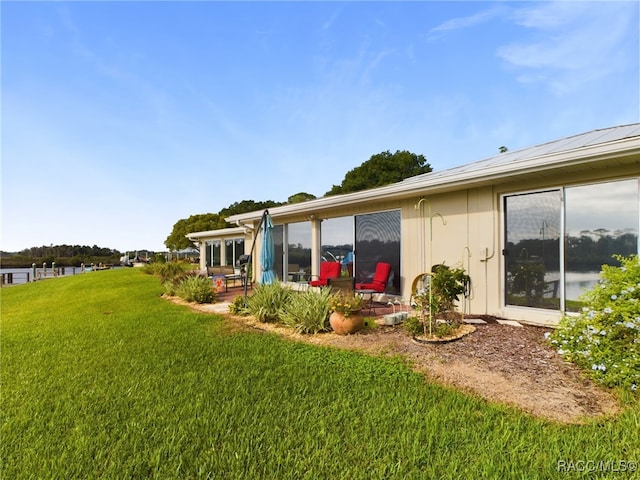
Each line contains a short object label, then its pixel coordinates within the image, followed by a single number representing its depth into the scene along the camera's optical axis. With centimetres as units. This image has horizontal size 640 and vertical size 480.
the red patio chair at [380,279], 770
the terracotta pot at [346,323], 541
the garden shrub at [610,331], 318
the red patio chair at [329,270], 902
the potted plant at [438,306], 497
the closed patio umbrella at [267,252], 826
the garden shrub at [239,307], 745
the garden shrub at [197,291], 958
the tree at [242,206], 4720
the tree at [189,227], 3641
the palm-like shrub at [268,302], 672
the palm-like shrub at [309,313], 571
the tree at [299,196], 4151
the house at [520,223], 489
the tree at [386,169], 3212
